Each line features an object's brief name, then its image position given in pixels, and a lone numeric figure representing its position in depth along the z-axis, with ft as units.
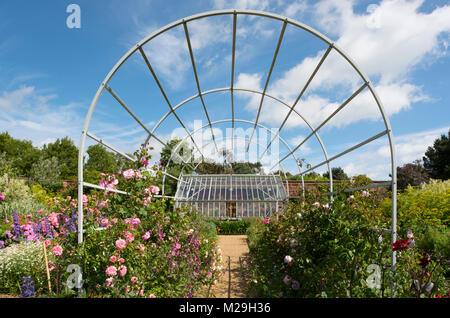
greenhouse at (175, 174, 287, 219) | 43.37
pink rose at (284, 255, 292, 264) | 11.02
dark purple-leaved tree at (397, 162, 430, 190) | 56.95
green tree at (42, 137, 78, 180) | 120.37
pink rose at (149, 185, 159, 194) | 13.57
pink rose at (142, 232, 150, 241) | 12.52
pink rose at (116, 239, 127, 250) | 10.15
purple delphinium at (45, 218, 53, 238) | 11.65
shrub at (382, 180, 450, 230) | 21.83
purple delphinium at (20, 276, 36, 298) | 8.38
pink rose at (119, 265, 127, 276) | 10.05
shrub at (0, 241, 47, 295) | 13.65
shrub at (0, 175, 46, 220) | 24.35
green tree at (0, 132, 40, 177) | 105.67
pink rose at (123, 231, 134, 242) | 10.83
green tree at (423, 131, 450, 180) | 85.66
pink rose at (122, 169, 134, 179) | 13.17
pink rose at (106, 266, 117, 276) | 9.73
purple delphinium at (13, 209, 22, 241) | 13.44
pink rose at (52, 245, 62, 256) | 10.60
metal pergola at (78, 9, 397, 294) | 10.71
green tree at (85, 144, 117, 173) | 136.36
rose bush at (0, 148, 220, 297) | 10.50
